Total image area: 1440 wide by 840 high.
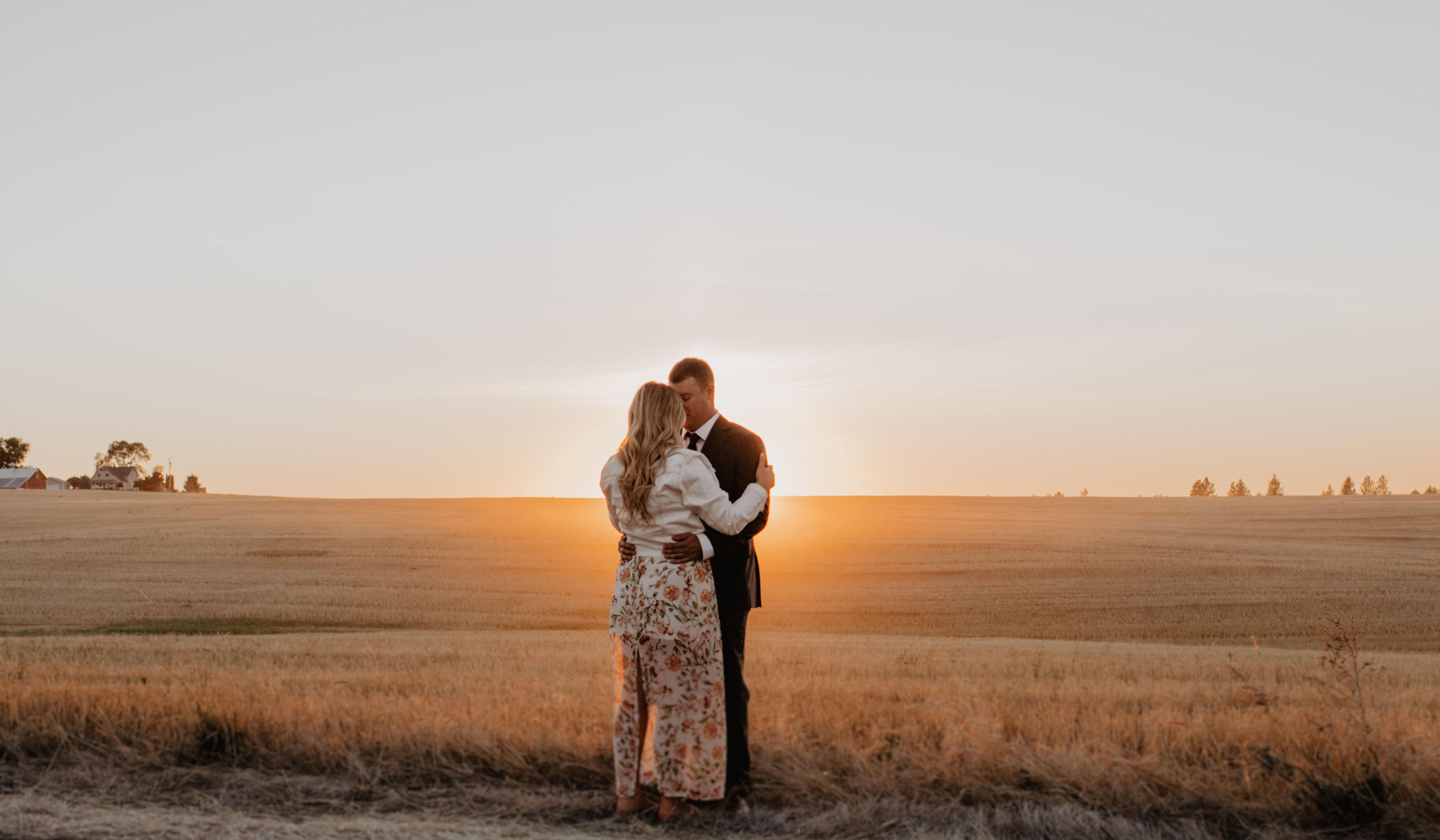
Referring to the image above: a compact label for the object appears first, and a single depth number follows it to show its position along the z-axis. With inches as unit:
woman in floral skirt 205.2
